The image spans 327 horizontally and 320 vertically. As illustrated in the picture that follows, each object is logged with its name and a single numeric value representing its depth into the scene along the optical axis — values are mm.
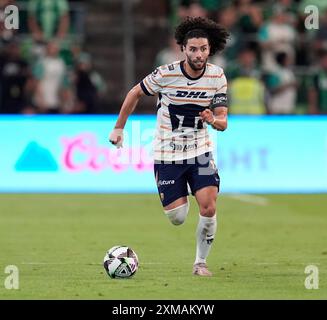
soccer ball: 11688
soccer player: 11914
